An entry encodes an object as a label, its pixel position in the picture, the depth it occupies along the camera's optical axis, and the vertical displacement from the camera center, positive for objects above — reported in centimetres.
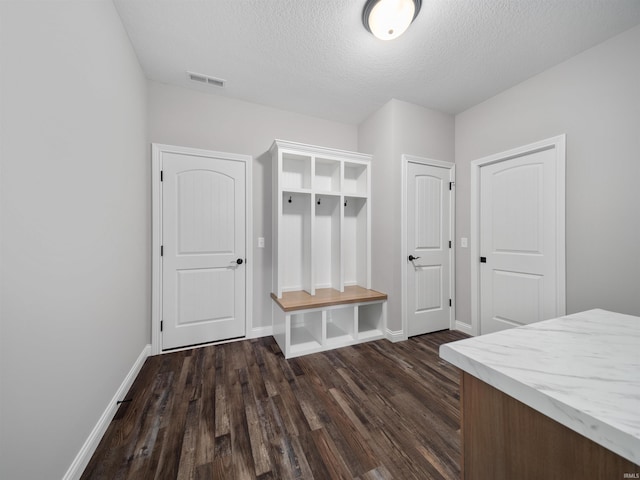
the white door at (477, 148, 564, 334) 226 -1
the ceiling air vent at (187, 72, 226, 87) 237 +162
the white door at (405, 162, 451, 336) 282 -10
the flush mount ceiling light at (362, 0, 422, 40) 157 +151
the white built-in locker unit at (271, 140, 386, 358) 259 -14
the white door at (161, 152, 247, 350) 249 -10
